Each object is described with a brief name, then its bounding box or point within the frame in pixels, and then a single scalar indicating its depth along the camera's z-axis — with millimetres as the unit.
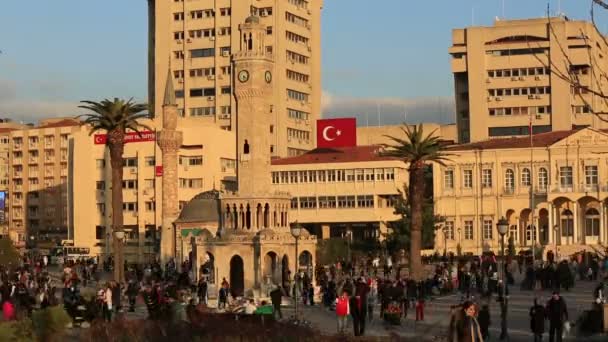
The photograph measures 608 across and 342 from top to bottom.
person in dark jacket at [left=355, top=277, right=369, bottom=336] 35125
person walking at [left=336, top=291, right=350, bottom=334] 36156
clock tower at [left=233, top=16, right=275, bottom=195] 77312
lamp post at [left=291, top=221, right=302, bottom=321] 49275
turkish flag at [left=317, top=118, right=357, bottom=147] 114875
